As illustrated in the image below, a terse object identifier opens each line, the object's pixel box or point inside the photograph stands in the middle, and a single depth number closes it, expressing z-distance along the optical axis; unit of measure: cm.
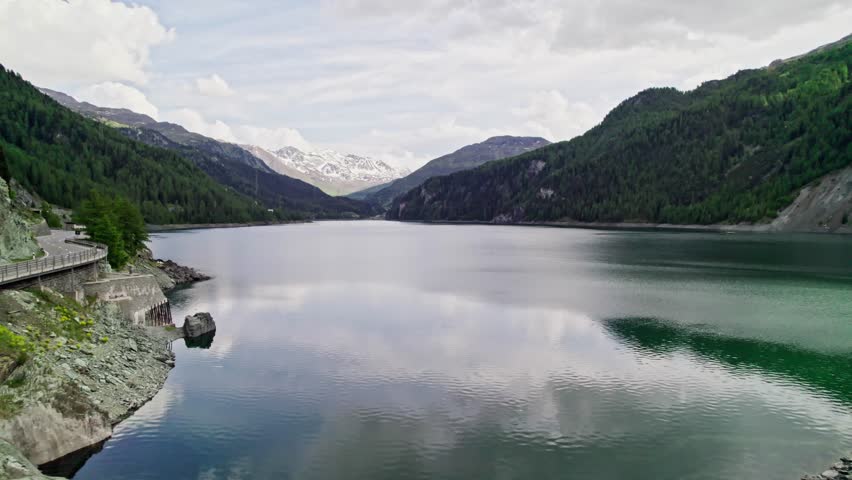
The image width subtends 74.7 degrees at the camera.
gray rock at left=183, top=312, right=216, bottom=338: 5784
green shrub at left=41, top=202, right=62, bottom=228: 14019
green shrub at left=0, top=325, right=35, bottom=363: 3137
